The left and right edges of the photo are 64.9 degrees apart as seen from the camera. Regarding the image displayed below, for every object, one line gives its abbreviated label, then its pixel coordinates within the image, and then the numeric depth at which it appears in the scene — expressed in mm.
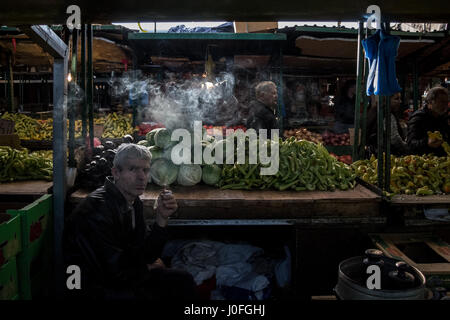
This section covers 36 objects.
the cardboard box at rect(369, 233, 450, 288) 2731
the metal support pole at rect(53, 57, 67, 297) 3275
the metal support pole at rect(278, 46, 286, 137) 7898
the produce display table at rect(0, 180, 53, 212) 3395
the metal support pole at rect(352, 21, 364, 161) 4792
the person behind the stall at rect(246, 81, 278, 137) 5574
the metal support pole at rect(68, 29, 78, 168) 3723
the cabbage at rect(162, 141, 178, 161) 3997
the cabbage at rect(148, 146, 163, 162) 4016
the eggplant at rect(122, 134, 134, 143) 4405
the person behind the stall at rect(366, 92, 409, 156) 5453
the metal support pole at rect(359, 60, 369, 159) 4930
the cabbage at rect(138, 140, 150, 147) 4391
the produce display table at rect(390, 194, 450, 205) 3330
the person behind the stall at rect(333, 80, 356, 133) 9594
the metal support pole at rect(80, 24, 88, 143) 4355
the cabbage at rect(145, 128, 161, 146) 4363
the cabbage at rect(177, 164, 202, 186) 3855
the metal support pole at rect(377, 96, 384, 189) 3576
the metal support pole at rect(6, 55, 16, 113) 8336
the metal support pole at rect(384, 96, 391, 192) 3492
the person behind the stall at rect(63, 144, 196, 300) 2344
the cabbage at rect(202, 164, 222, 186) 3873
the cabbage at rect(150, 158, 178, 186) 3850
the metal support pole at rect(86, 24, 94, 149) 4492
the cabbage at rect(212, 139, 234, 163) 4094
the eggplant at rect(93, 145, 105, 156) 4281
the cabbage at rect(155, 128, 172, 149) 4047
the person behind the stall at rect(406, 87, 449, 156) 5023
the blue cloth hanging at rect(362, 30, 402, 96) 3464
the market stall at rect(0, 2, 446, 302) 3307
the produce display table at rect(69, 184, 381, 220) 3328
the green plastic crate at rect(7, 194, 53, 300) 2684
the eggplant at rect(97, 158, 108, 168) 3778
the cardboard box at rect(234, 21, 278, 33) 7594
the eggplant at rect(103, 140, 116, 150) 4357
